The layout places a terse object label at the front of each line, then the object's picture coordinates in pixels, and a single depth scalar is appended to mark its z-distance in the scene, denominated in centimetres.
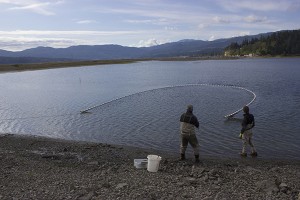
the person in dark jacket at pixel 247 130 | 1800
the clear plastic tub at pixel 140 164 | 1526
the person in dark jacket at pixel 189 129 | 1638
